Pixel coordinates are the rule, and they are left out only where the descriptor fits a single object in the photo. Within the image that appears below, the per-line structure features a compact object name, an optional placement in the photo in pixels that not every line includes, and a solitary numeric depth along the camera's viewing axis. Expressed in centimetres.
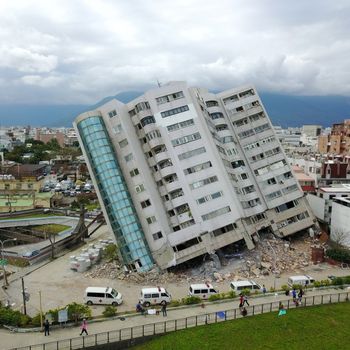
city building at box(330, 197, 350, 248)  6322
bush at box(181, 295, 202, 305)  4138
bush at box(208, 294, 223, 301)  4226
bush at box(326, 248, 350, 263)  5697
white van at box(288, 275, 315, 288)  4822
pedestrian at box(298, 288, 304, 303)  4068
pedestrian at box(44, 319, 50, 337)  3503
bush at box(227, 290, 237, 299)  4284
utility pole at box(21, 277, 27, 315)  3854
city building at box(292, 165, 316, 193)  8169
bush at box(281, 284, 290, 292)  4488
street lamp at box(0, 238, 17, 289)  4909
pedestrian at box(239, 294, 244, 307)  3965
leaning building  5603
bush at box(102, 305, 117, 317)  3912
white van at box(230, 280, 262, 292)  4589
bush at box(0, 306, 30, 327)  3619
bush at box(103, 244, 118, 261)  6001
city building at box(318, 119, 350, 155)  14459
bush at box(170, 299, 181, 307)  4118
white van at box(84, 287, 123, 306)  4347
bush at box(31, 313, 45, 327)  3647
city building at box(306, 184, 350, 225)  7112
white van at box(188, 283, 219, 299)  4516
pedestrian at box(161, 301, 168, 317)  3894
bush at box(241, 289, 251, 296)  4365
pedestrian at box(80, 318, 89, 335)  3450
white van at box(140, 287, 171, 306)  4294
